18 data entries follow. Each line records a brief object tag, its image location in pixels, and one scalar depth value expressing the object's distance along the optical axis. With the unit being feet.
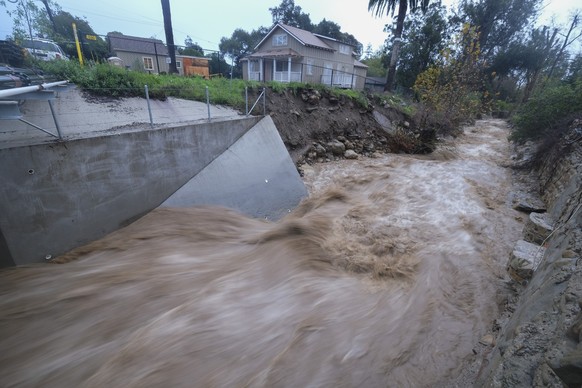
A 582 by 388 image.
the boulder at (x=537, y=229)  16.53
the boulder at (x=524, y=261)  13.60
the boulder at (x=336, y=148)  35.81
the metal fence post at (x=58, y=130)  14.51
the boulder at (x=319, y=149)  34.27
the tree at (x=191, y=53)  111.55
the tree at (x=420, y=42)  78.28
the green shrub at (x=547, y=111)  31.09
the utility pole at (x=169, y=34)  35.14
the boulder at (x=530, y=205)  23.00
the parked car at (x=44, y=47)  33.04
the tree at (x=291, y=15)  160.26
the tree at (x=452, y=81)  50.44
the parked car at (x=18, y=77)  16.78
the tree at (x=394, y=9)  54.13
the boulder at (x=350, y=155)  36.35
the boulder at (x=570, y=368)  4.39
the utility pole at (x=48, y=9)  64.67
